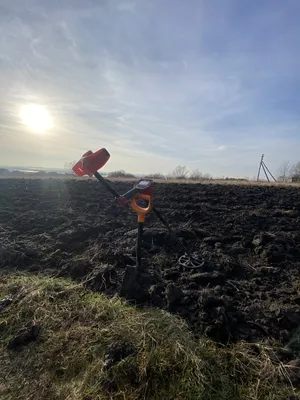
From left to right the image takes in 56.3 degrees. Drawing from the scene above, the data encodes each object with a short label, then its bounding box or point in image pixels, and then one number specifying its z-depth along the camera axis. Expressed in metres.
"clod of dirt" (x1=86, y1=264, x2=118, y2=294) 2.95
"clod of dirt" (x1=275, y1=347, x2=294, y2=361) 1.95
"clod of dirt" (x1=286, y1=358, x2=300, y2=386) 1.78
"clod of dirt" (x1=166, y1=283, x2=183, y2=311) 2.52
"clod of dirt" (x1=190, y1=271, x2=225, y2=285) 2.89
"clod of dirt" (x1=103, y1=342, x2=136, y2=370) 1.91
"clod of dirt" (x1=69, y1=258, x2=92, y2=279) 3.31
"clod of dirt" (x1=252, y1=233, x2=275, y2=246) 3.90
